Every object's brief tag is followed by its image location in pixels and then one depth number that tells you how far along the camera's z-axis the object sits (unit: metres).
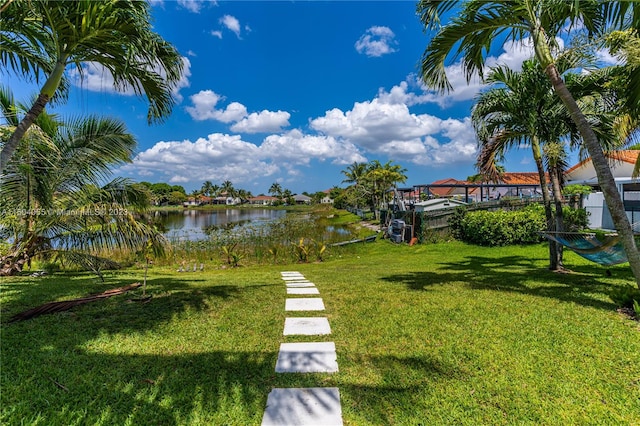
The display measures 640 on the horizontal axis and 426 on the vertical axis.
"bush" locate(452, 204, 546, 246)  11.87
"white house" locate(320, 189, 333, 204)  100.18
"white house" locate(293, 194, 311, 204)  108.16
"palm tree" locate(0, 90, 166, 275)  4.99
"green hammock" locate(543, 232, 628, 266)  5.09
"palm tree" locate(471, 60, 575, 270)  7.00
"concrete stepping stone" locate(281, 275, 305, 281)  7.10
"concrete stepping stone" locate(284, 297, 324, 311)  4.32
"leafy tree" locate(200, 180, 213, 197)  105.19
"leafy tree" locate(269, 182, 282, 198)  109.91
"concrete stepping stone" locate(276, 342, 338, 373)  2.73
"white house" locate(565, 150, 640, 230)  13.80
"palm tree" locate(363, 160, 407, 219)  28.89
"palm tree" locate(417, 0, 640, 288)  3.74
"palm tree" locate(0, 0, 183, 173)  2.83
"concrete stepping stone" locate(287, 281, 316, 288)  5.85
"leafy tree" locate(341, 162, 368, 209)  36.93
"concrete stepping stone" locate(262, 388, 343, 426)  2.09
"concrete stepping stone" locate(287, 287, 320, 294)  5.22
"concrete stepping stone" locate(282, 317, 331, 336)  3.48
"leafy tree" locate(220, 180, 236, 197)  107.75
